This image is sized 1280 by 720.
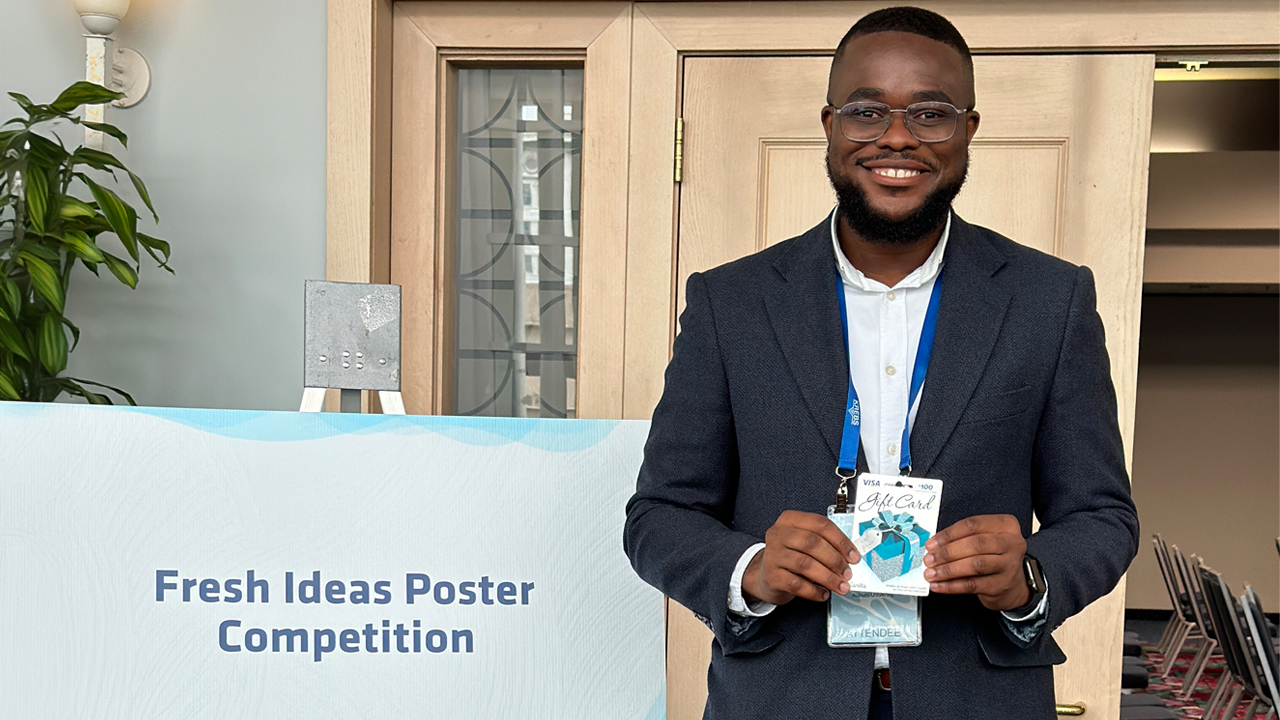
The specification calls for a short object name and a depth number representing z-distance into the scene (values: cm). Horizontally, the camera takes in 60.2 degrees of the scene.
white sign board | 184
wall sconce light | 256
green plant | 222
